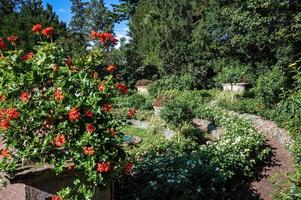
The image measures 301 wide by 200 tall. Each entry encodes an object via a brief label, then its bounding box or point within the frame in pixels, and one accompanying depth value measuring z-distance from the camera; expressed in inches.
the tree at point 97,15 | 1573.6
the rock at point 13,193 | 209.6
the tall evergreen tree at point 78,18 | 2108.3
